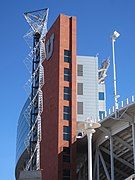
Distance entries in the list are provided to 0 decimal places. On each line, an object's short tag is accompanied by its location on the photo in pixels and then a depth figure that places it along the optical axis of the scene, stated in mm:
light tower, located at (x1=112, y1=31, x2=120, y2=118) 60700
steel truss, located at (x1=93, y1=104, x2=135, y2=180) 60000
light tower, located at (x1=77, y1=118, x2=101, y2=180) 50788
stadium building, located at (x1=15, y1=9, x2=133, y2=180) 65625
